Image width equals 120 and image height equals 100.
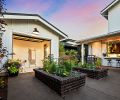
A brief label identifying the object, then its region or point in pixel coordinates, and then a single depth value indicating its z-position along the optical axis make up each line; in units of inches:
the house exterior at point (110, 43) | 293.4
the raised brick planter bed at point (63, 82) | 113.5
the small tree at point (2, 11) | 74.3
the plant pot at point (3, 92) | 103.3
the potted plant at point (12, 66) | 183.2
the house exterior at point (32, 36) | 197.1
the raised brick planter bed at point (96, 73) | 173.3
